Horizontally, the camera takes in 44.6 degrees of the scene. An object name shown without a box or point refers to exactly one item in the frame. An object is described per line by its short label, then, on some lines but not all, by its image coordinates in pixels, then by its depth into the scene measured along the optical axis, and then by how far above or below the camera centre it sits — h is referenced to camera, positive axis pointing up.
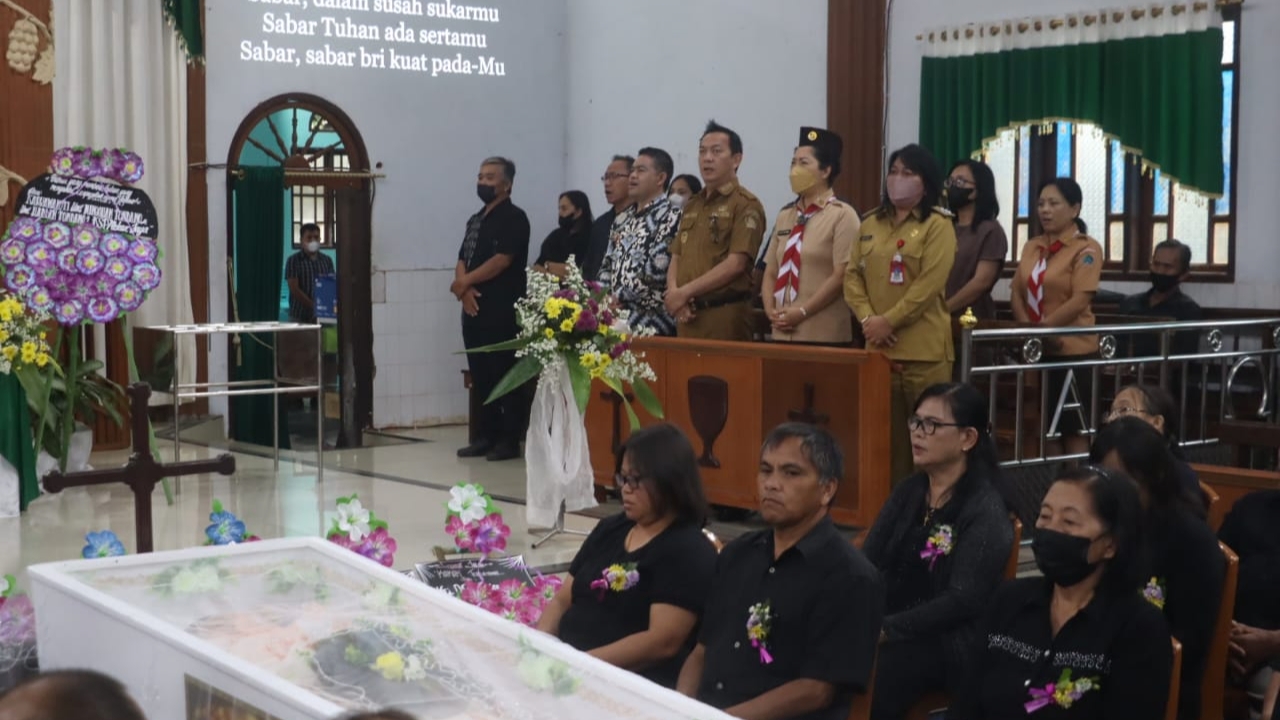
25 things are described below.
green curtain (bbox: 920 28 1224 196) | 8.04 +0.94
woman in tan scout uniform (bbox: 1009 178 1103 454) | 6.82 -0.09
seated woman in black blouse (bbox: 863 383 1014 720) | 3.65 -0.69
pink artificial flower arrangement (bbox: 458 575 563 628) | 3.95 -0.86
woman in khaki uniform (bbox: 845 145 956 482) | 6.45 -0.09
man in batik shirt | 7.79 +0.09
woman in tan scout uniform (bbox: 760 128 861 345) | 6.93 +0.06
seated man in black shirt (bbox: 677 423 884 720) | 3.12 -0.71
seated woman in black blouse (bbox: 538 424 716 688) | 3.49 -0.70
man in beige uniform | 7.29 +0.07
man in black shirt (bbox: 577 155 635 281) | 8.86 +0.33
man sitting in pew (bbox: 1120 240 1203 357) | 7.87 -0.11
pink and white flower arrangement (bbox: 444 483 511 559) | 4.43 -0.74
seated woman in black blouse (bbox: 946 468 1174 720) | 3.03 -0.72
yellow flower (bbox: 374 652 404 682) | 2.44 -0.63
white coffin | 2.27 -0.63
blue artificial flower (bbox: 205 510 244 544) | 3.80 -0.65
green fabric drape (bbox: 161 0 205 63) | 10.02 +1.56
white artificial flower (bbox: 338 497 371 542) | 3.97 -0.66
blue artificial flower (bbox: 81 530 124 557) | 3.70 -0.68
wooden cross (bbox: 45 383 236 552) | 4.40 -0.65
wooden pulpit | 6.37 -0.62
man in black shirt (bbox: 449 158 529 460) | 9.73 -0.16
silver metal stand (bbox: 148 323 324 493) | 8.02 -0.65
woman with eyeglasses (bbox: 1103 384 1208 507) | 4.22 -0.39
